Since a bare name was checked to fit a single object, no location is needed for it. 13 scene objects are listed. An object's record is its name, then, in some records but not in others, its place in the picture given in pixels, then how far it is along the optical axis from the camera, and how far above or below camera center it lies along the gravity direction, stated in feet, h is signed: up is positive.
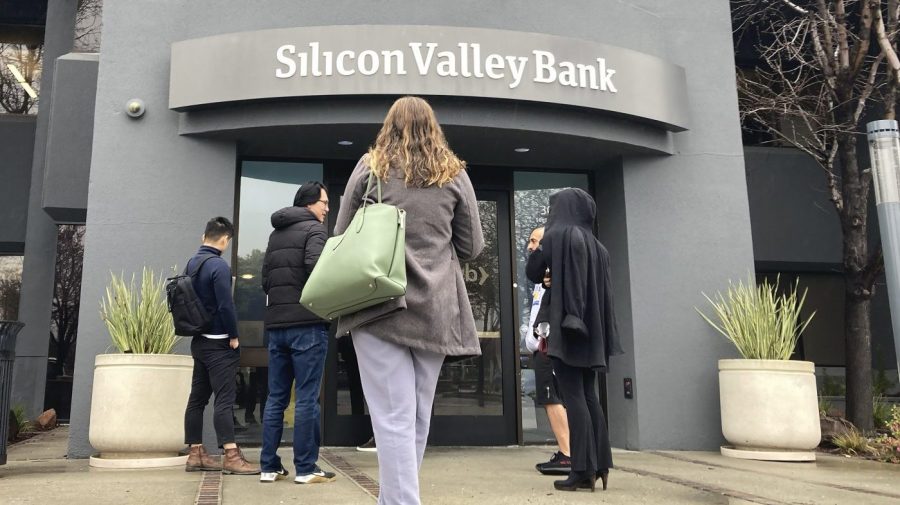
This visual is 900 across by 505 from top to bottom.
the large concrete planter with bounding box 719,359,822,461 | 20.24 -1.16
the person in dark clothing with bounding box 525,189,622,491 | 13.87 +0.73
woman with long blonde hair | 8.05 +0.80
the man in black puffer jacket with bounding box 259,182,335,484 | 14.53 +0.64
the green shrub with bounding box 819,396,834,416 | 26.05 -1.42
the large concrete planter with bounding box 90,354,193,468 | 17.61 -0.96
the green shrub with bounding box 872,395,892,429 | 27.99 -1.75
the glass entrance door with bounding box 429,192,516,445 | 23.24 +0.01
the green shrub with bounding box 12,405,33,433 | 26.16 -1.65
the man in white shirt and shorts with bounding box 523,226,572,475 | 16.34 -0.65
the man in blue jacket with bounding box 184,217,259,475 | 15.90 +0.26
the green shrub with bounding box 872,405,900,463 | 20.39 -2.17
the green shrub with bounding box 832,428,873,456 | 22.30 -2.27
